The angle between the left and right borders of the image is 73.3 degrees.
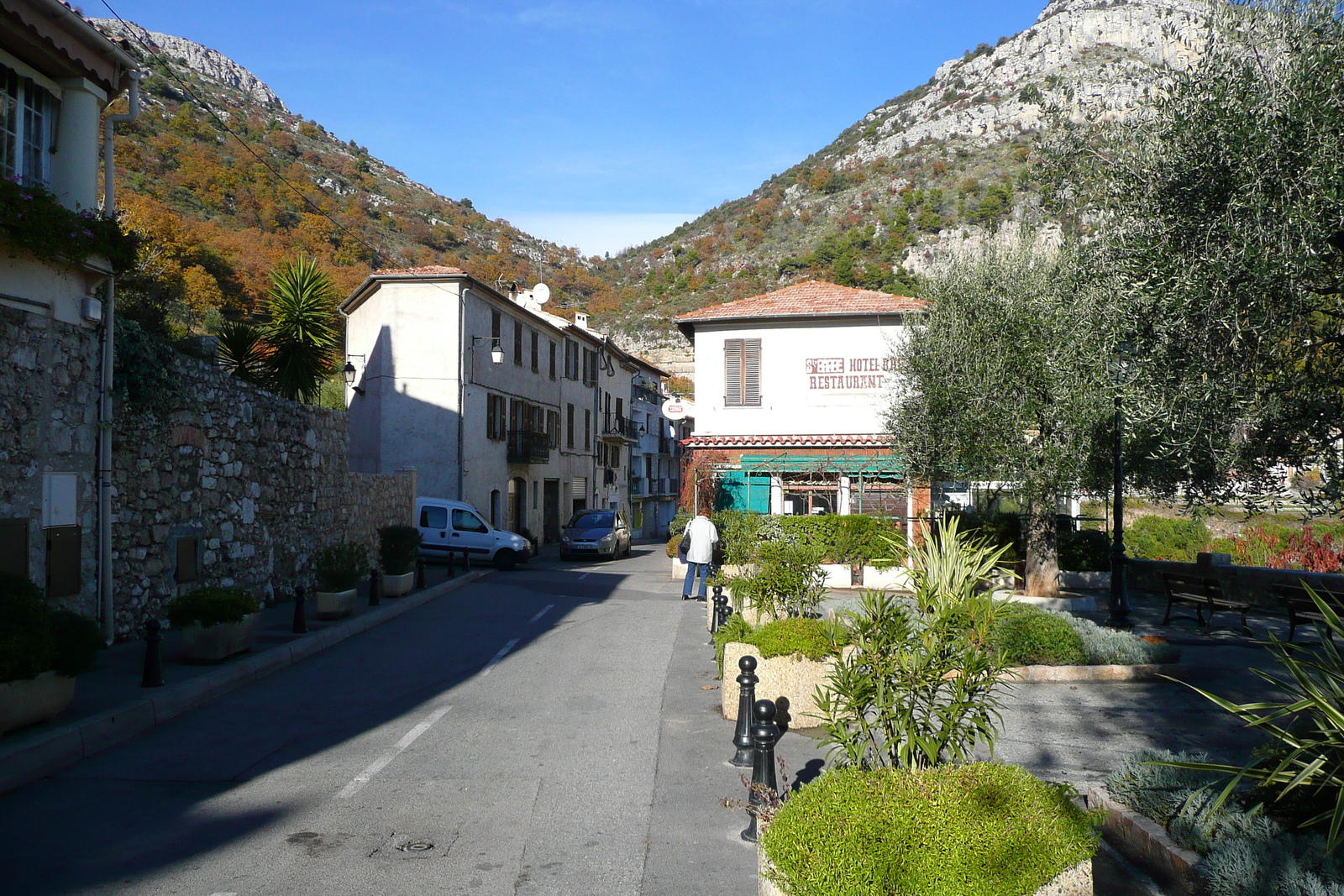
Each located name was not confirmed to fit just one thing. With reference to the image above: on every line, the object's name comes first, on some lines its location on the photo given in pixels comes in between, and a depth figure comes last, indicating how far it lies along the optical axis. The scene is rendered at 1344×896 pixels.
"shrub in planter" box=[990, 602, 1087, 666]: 10.55
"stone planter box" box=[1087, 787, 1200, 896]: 4.56
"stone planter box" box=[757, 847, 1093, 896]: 3.86
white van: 25.92
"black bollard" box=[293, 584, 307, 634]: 12.81
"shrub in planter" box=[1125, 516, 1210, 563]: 24.70
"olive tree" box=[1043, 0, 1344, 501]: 6.25
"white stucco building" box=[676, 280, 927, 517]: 24.98
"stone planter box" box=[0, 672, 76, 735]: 7.10
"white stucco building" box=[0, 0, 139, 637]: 9.77
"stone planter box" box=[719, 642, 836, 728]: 8.16
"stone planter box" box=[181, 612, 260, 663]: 10.45
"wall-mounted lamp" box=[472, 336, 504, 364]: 28.73
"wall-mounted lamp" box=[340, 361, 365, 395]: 26.70
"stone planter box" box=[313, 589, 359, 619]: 14.20
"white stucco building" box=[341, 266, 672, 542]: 30.70
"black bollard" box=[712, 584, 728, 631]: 11.32
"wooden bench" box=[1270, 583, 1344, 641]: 11.74
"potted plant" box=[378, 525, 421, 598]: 17.59
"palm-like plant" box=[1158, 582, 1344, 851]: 4.18
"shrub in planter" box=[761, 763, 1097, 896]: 3.69
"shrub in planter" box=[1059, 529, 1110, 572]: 20.97
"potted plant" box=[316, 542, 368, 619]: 14.26
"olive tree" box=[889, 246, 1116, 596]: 14.84
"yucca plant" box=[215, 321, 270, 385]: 18.51
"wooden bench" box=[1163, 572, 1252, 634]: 13.91
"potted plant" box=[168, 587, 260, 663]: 10.45
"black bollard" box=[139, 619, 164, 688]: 9.06
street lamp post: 13.37
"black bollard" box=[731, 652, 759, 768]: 6.89
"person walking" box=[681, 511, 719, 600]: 17.69
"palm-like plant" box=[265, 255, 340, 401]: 19.73
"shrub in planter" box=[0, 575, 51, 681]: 7.09
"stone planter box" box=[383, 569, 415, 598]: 17.52
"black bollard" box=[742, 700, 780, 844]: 5.64
